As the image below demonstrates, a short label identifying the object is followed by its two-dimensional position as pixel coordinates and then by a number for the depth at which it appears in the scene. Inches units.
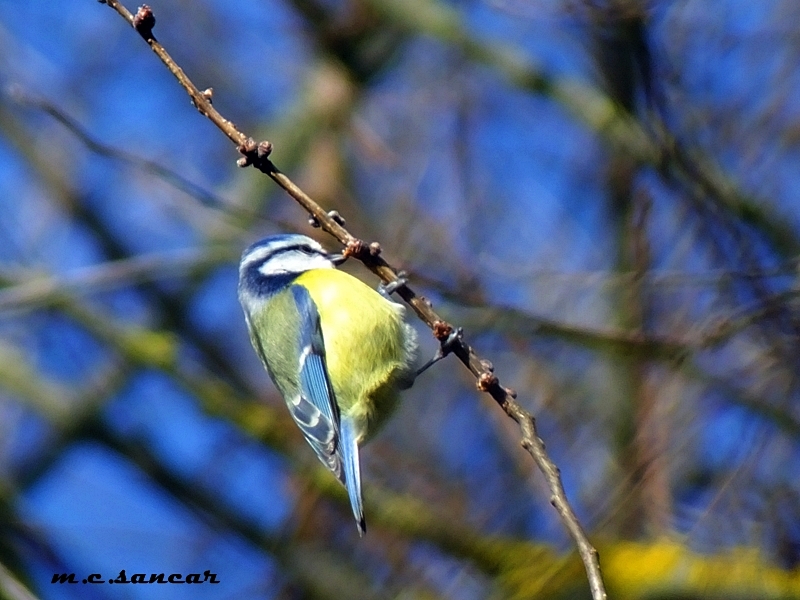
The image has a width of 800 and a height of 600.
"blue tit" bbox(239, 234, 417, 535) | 164.7
